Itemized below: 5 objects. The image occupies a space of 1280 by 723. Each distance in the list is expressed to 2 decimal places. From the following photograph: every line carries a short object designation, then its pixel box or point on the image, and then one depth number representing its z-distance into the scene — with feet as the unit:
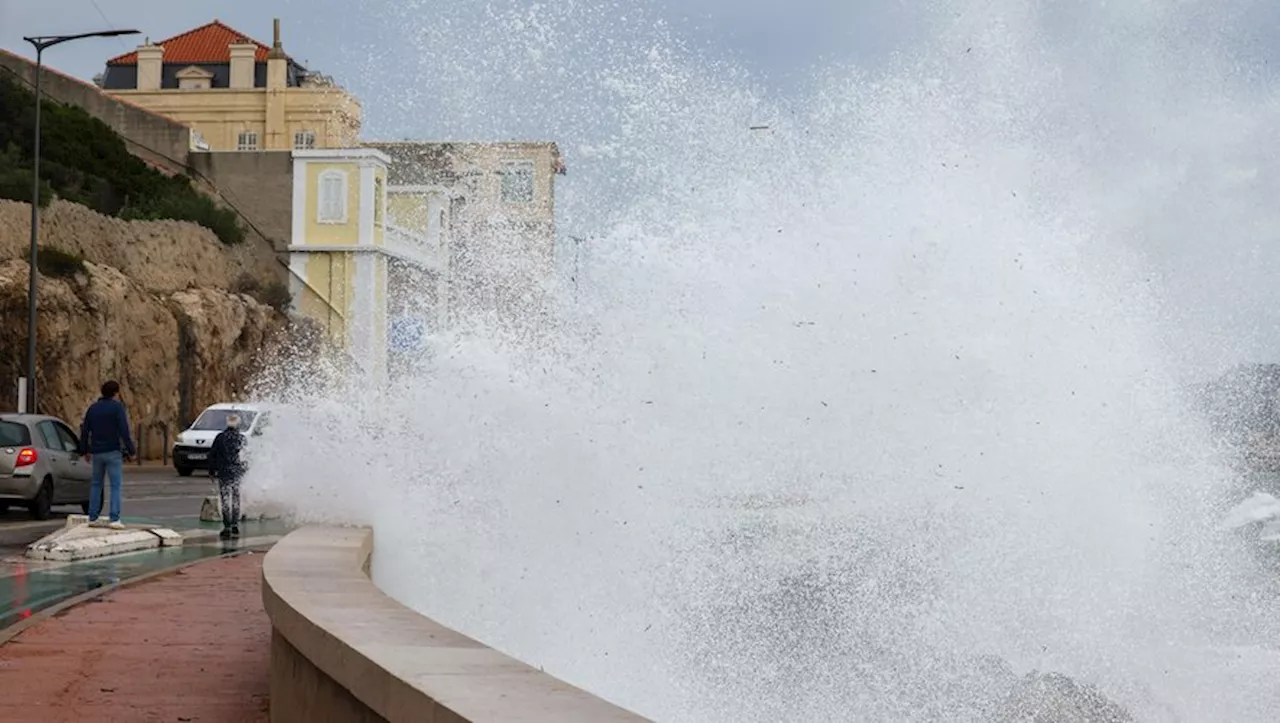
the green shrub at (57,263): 146.41
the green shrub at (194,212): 185.37
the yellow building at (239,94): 250.98
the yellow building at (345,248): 201.36
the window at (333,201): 203.10
